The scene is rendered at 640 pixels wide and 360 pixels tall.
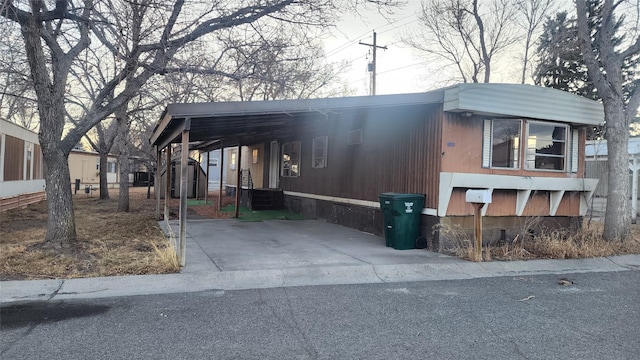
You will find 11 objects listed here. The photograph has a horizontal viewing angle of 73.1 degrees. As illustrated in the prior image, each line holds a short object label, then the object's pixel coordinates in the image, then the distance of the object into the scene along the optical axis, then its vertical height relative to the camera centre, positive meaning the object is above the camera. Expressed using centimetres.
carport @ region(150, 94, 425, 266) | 630 +99
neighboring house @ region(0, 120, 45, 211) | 1265 -1
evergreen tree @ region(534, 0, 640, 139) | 1199 +524
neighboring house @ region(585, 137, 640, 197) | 1464 +93
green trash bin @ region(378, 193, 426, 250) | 795 -80
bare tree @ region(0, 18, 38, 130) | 729 +230
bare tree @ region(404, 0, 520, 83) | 1889 +668
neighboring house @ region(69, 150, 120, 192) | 3012 +9
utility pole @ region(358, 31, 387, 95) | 2295 +593
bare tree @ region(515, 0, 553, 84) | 1995 +747
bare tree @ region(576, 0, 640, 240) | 844 +137
